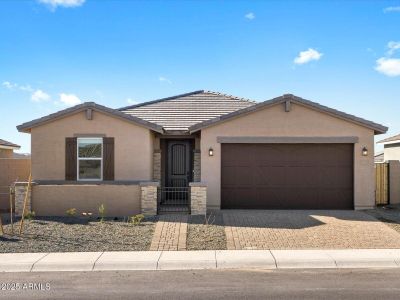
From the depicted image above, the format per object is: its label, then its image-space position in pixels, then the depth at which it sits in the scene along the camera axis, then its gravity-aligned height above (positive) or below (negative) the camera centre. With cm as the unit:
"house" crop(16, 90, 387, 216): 1515 +39
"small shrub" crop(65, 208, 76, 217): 1382 -157
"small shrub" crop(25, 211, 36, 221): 1350 -165
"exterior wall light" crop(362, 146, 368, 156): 1518 +47
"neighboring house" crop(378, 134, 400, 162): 2183 +90
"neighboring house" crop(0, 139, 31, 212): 1579 -38
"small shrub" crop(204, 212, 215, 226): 1275 -171
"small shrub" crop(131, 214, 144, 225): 1266 -167
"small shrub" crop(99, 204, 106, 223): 1325 -153
